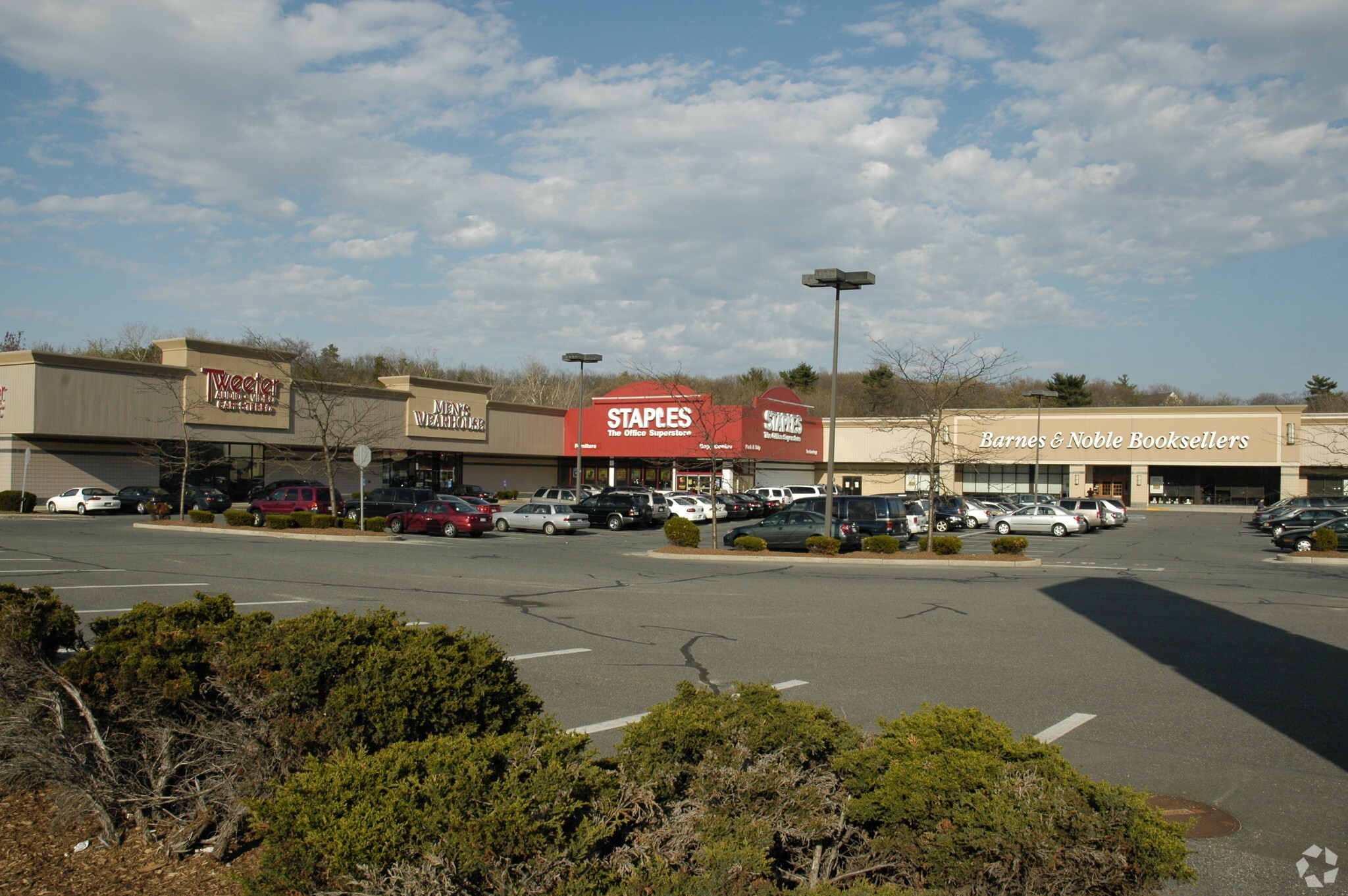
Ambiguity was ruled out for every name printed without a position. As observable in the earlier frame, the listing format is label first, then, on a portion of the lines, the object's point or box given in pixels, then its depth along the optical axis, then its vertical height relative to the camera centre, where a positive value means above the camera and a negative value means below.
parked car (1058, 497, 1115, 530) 42.12 -0.92
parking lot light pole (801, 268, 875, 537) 24.73 +5.20
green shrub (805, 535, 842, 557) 25.89 -1.79
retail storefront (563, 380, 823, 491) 57.00 +2.31
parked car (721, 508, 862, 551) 28.22 -1.56
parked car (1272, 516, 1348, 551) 29.48 -1.29
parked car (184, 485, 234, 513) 43.81 -1.92
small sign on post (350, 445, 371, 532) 30.84 +0.24
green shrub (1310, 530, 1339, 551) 27.26 -1.21
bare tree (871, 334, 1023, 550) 26.84 +2.67
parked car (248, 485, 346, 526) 37.12 -1.59
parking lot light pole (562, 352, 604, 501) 44.00 +5.19
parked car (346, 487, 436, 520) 37.22 -1.41
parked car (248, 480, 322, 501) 39.66 -1.33
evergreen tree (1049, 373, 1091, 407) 88.56 +9.15
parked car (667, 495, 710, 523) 44.62 -1.58
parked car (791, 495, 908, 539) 29.89 -1.01
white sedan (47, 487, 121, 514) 41.81 -2.15
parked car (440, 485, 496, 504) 55.25 -1.47
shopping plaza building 44.19 +2.14
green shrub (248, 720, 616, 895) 3.23 -1.22
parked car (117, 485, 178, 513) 43.31 -1.88
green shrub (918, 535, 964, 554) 25.42 -1.64
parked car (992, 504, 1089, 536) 40.19 -1.47
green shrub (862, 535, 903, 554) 25.58 -1.69
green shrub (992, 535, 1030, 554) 25.81 -1.60
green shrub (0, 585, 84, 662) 5.06 -0.96
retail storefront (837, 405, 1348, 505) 63.22 +2.49
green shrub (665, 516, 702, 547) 27.17 -1.68
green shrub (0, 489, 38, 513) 40.28 -2.12
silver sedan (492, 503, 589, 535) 36.94 -1.92
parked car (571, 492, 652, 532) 41.19 -1.64
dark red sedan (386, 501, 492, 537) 34.09 -1.97
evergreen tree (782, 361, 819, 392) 100.12 +10.60
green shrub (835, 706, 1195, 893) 3.41 -1.25
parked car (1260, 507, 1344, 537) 33.09 -0.74
